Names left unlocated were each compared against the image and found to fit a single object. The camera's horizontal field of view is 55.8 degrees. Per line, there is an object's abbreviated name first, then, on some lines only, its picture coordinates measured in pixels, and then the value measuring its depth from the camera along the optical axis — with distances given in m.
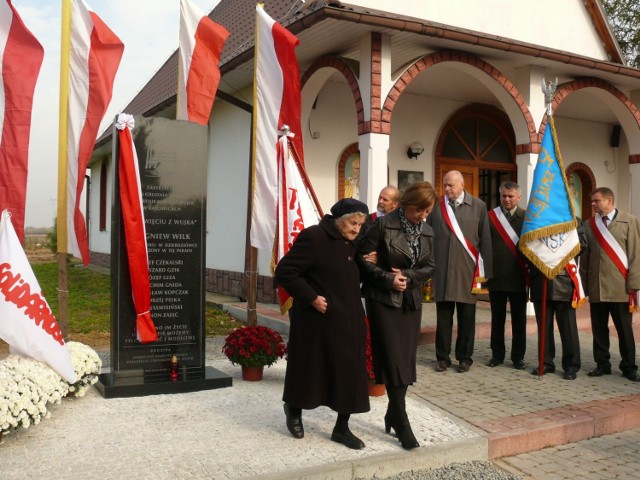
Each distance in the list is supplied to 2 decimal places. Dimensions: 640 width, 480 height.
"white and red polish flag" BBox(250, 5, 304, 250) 6.21
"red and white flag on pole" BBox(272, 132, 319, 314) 5.98
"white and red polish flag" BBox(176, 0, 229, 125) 6.25
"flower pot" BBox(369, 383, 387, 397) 5.48
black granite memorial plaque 5.46
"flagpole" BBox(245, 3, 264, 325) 6.18
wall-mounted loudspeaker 14.46
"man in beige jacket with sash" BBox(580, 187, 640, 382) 6.30
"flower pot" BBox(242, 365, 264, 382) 5.95
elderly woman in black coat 4.02
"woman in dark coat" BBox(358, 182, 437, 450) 4.14
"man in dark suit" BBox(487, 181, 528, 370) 6.54
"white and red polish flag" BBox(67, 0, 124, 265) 5.45
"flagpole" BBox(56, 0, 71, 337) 5.45
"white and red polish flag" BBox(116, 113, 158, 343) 5.35
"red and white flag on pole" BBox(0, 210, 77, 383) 4.46
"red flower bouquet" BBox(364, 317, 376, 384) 5.23
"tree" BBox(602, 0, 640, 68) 20.92
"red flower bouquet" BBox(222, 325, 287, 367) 5.85
